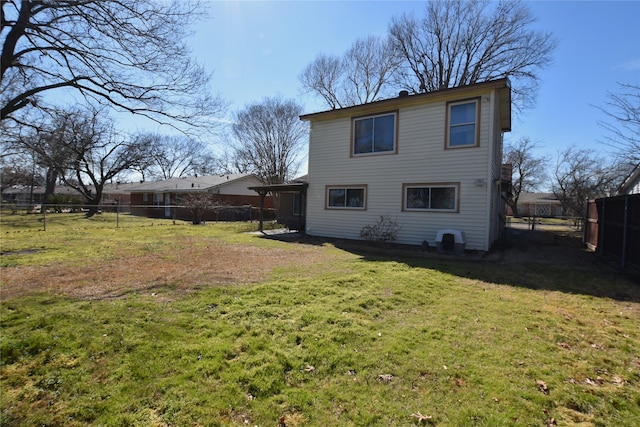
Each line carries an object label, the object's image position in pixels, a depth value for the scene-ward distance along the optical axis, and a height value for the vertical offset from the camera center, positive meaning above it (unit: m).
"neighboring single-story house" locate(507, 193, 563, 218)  50.97 +1.40
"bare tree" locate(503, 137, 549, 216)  38.56 +6.56
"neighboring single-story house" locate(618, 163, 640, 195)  15.08 +1.69
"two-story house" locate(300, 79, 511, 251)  10.01 +1.68
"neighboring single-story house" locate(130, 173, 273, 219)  27.70 +1.44
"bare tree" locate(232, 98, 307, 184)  30.08 +7.26
